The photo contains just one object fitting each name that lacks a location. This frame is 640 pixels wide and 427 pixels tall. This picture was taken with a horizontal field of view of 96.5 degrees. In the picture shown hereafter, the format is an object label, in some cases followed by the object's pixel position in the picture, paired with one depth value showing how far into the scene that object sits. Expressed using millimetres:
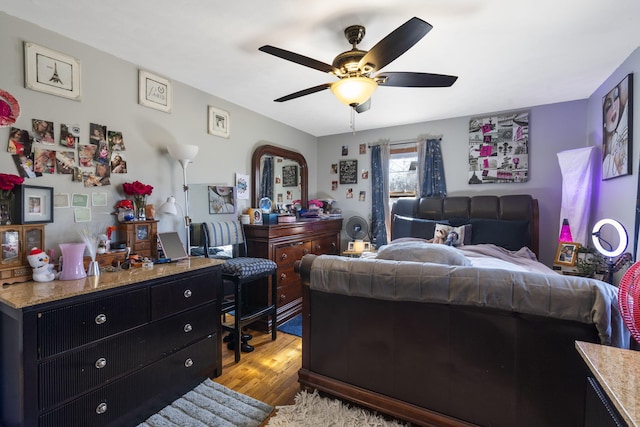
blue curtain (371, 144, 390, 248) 4137
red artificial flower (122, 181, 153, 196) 2156
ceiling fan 1592
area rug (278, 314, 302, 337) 2873
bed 1219
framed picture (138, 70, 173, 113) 2293
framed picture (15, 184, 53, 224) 1663
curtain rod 3810
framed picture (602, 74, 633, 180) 2120
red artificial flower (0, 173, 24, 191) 1561
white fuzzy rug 1570
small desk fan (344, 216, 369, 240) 4082
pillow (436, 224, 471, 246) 3092
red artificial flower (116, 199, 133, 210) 2121
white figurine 1562
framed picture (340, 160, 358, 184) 4395
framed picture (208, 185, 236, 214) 2898
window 4012
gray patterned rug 1641
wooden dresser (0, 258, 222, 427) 1268
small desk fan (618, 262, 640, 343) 860
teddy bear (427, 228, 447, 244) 3123
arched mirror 3422
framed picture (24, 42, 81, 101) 1732
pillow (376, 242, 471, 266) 1835
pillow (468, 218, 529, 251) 2996
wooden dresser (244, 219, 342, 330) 2984
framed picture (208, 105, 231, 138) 2875
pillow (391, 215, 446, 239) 3398
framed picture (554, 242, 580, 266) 2568
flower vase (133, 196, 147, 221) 2227
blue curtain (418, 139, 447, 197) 3773
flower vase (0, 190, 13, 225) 1592
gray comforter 1153
